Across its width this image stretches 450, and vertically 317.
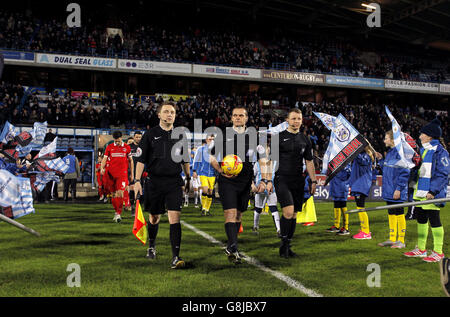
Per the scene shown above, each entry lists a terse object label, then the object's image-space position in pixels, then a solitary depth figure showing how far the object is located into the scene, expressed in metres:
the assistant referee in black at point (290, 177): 6.02
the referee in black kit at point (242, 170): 5.54
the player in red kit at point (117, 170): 9.80
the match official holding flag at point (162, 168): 5.41
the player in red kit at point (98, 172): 13.22
